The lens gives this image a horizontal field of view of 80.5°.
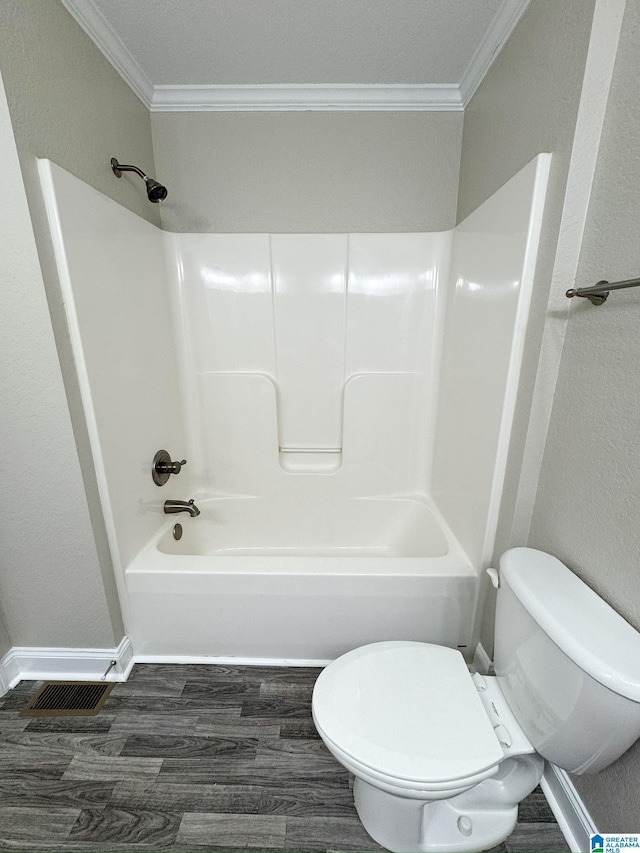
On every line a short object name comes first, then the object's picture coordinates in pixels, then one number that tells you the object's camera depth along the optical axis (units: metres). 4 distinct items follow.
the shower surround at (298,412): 1.30
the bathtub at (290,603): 1.40
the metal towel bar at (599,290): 0.77
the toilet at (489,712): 0.76
